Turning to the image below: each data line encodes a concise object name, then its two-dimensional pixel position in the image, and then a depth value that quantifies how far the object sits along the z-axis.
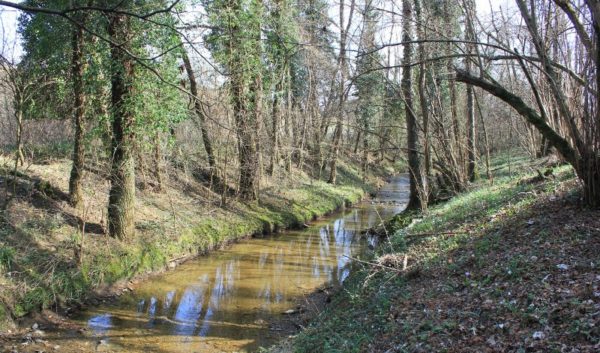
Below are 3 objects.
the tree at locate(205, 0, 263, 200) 13.87
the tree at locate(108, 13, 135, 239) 10.27
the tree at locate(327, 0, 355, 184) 16.51
